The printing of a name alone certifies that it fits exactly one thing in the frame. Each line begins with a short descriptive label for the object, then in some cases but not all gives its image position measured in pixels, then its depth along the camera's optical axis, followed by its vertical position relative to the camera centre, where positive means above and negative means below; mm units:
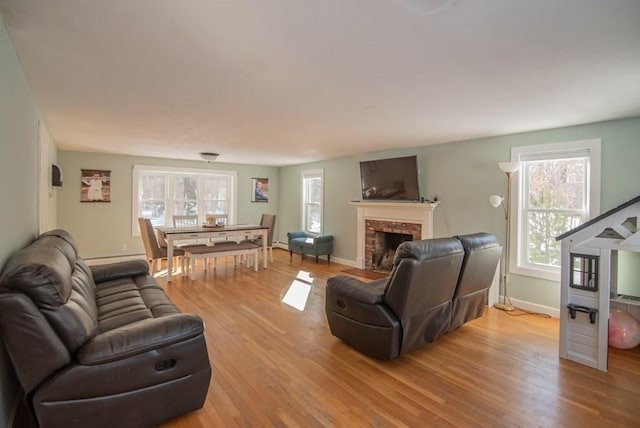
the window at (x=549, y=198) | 3615 +196
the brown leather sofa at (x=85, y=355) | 1508 -769
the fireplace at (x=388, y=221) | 5176 -157
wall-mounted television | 5258 +588
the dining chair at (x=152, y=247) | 5250 -621
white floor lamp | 4059 -331
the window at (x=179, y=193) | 6953 +385
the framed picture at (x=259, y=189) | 8461 +566
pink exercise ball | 2969 -1066
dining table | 5211 -404
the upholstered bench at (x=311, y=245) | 6673 -708
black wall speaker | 4969 +506
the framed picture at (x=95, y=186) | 6355 +462
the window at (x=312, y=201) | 7477 +255
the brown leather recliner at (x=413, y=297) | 2551 -730
